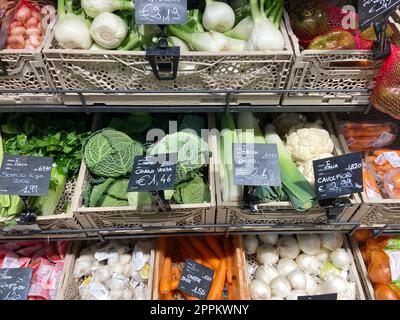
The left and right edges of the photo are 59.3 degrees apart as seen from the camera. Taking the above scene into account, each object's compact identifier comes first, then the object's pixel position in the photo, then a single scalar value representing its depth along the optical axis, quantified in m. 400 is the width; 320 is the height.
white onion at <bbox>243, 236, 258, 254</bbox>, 1.87
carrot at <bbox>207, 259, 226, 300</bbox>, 1.73
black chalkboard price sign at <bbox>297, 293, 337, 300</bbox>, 1.60
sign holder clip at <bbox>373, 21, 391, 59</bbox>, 1.24
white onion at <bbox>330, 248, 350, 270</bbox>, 1.78
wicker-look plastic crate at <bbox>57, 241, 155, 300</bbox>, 1.68
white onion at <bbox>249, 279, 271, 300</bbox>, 1.69
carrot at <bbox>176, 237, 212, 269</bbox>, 1.84
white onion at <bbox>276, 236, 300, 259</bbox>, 1.84
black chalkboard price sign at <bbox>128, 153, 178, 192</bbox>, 1.30
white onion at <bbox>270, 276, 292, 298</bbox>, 1.71
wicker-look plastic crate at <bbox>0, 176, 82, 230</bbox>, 1.46
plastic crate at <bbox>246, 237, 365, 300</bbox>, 1.73
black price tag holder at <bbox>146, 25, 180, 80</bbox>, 1.22
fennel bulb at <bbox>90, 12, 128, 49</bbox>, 1.32
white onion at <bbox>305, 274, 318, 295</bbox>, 1.74
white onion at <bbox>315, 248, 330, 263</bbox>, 1.84
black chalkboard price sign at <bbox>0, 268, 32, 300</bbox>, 1.65
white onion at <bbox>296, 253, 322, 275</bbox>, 1.81
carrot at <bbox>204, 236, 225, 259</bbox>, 1.86
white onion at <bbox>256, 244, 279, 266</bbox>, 1.83
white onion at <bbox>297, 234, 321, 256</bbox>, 1.84
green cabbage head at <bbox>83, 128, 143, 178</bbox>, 1.58
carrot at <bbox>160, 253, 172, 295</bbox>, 1.71
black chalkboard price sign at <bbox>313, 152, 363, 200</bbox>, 1.32
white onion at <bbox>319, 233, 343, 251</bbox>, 1.83
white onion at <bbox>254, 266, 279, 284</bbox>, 1.77
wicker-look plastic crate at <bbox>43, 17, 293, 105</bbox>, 1.27
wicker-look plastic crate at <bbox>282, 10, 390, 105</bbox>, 1.28
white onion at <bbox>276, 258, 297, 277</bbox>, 1.80
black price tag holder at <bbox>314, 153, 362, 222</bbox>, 1.40
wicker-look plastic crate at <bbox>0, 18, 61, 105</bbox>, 1.26
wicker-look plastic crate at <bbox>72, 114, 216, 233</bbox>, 1.47
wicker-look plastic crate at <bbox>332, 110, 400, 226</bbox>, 1.47
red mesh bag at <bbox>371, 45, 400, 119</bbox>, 1.30
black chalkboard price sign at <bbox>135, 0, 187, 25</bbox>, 1.18
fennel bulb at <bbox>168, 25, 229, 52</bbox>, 1.36
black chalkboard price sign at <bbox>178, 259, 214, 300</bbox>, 1.71
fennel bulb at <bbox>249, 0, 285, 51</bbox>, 1.31
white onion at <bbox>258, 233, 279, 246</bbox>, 1.88
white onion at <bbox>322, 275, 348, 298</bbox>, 1.68
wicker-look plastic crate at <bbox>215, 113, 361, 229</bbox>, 1.47
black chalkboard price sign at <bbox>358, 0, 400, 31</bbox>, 1.15
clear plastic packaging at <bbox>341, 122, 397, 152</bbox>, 1.84
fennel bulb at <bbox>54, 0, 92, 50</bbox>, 1.32
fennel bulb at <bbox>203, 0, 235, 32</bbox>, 1.41
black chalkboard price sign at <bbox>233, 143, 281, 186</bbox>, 1.33
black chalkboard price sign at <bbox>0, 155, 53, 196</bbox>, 1.34
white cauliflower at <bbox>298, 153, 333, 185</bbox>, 1.59
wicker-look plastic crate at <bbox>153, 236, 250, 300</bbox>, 1.66
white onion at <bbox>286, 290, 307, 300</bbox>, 1.71
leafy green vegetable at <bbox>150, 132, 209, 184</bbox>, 1.56
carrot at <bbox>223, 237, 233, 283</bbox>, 1.80
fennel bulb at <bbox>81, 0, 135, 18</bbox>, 1.36
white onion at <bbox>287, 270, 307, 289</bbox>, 1.73
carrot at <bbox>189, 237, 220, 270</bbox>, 1.83
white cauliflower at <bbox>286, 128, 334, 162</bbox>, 1.65
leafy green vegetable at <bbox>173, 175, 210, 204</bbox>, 1.54
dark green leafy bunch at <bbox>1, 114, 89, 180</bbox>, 1.69
